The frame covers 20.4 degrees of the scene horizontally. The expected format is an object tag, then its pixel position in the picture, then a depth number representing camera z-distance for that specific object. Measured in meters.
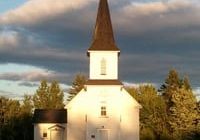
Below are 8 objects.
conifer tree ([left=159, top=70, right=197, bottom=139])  71.94
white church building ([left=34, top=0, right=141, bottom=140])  58.62
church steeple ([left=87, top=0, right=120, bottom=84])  59.09
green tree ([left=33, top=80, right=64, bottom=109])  101.75
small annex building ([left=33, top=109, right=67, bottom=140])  69.19
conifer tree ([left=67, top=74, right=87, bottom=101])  113.46
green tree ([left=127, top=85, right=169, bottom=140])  78.96
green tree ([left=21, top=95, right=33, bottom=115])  89.29
